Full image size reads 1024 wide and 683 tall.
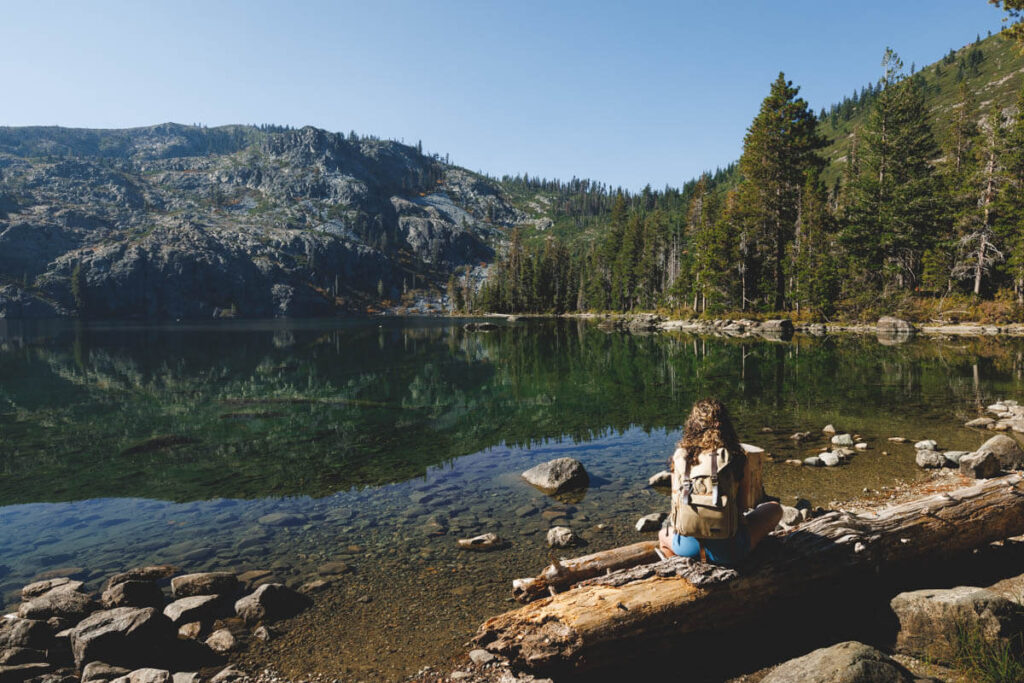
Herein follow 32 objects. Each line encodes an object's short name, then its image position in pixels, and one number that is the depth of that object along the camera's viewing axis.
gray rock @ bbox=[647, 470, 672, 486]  11.80
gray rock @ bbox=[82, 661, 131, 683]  5.77
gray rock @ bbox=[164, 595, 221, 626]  7.11
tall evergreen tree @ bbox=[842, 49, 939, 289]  53.44
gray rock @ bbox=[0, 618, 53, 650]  6.34
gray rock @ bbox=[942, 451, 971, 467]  11.88
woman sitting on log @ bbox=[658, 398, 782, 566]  5.02
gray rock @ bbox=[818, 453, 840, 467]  12.59
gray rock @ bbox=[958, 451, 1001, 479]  10.64
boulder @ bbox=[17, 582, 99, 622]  7.19
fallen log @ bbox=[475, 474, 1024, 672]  5.00
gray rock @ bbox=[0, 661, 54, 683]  5.76
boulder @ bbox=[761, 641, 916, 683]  4.29
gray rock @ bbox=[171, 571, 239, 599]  7.88
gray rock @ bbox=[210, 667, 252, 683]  5.77
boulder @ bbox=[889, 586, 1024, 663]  4.80
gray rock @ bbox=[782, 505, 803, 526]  8.73
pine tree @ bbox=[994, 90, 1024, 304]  44.69
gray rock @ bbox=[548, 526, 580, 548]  8.91
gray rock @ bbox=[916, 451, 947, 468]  11.91
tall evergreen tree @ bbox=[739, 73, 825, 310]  57.47
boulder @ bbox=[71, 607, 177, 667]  6.16
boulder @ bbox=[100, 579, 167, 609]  7.57
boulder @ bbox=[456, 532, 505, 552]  9.08
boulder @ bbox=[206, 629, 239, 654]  6.46
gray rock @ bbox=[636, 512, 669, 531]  9.42
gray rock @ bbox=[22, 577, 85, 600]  8.02
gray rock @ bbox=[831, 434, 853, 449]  14.18
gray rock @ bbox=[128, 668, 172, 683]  5.52
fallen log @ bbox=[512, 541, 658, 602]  6.07
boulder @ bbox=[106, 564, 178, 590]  8.29
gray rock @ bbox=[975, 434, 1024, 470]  11.05
